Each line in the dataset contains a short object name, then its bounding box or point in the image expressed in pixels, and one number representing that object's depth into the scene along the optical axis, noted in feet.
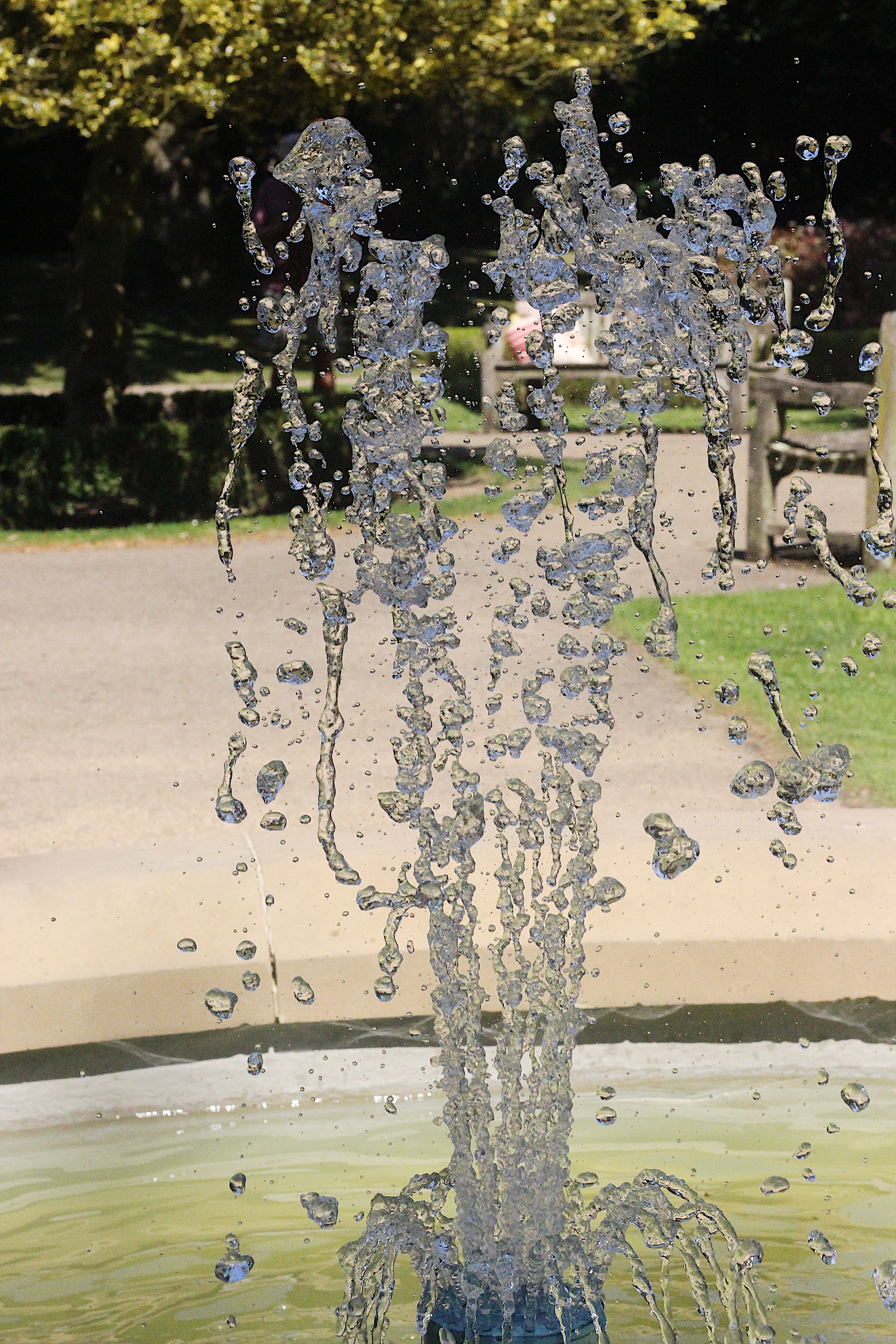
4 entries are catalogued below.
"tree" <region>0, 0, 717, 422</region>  58.70
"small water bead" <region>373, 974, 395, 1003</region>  19.47
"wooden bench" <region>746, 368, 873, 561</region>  52.24
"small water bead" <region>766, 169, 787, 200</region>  17.94
